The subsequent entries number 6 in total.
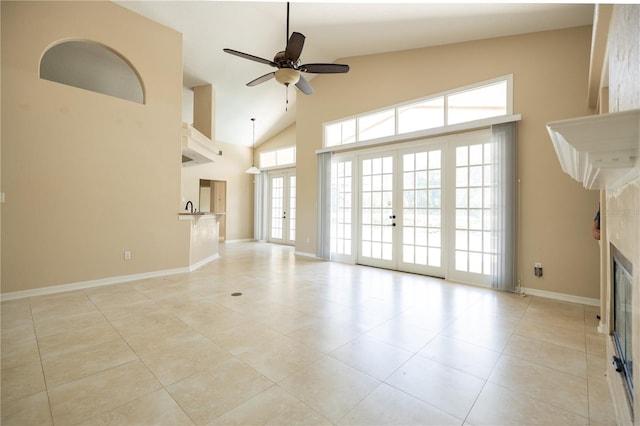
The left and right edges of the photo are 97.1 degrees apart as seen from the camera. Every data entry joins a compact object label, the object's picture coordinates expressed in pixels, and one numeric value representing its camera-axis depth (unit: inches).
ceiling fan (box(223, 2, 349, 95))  126.1
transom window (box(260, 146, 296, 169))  360.7
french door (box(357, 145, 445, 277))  192.5
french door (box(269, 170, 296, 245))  356.5
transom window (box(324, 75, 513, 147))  167.9
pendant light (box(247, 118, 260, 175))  343.8
